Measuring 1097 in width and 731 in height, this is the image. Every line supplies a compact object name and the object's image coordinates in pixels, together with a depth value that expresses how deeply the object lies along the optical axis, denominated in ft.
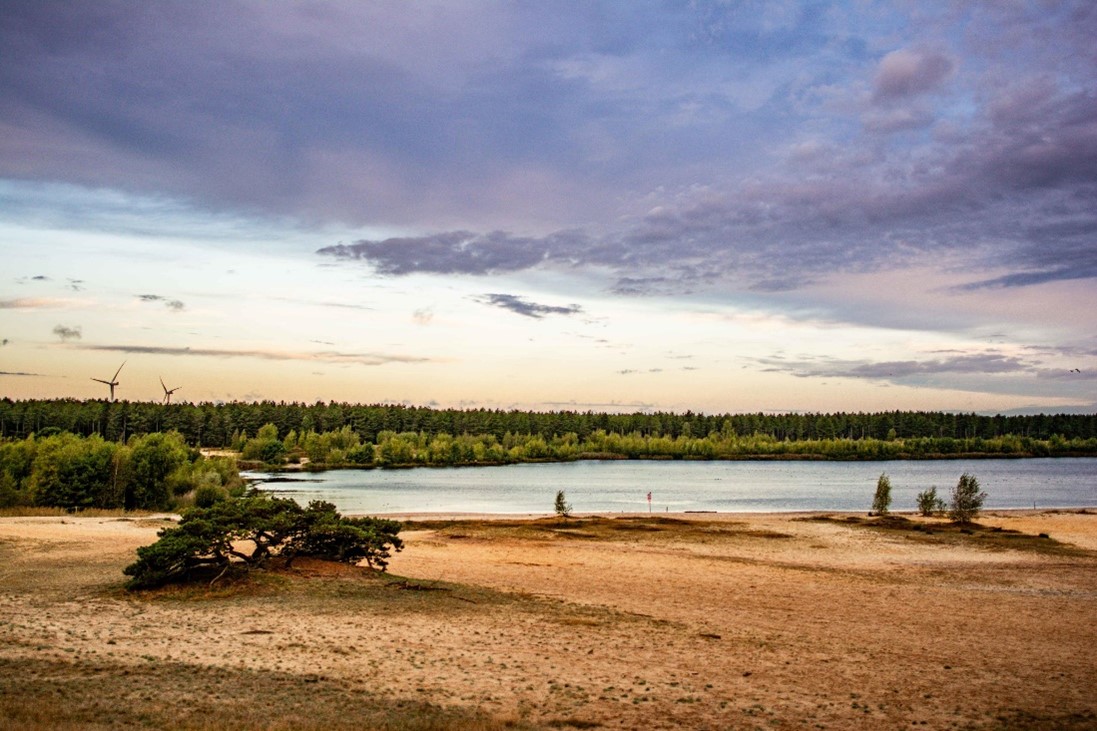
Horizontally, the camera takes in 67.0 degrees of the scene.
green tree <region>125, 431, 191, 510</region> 203.51
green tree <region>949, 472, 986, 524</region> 170.60
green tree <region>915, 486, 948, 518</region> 194.80
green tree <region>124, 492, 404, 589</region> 73.77
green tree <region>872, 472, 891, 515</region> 194.08
